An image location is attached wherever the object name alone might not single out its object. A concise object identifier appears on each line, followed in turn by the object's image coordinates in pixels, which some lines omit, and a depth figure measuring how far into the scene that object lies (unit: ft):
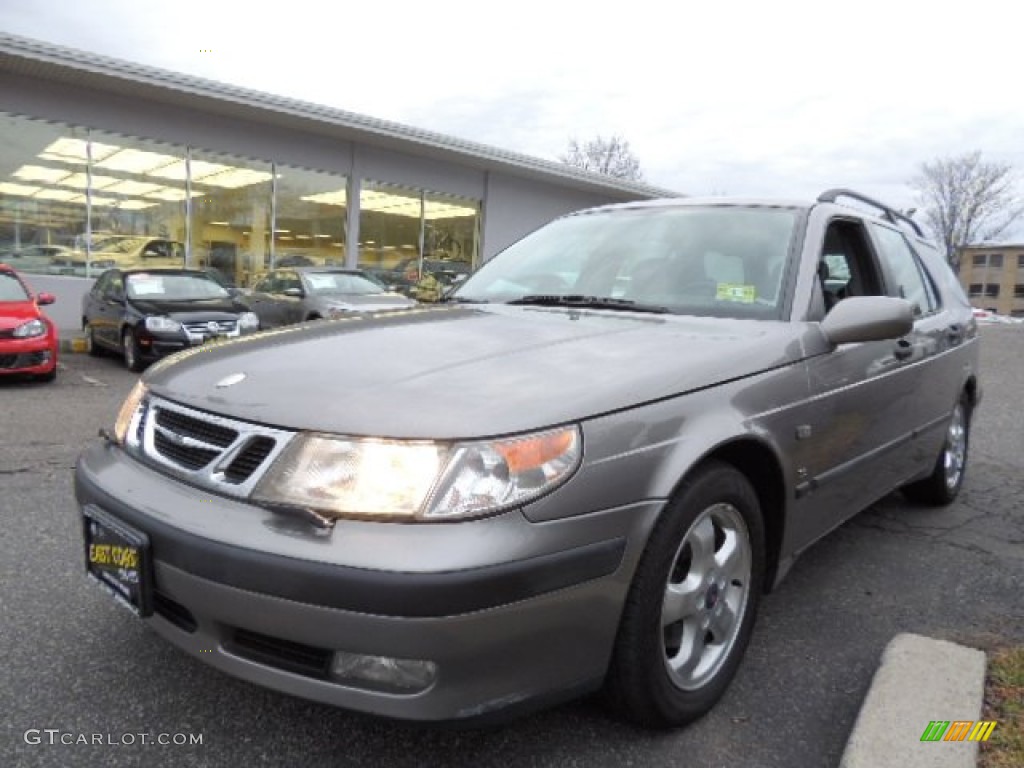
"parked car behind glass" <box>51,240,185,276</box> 45.65
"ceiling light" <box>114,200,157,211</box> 46.83
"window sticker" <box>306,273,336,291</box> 40.57
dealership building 43.06
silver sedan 38.91
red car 26.96
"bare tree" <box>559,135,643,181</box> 157.69
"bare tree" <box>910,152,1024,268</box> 191.83
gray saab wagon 5.76
